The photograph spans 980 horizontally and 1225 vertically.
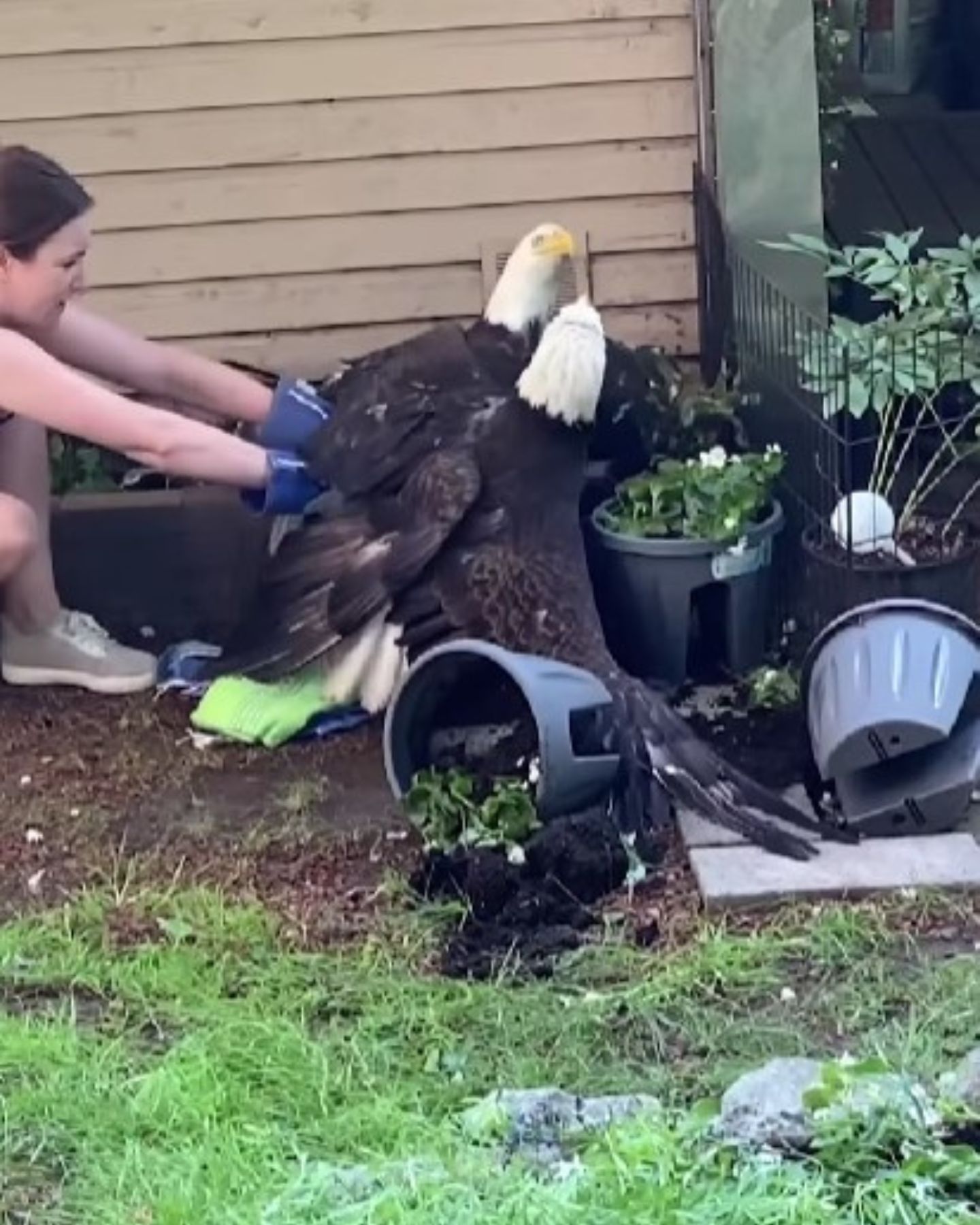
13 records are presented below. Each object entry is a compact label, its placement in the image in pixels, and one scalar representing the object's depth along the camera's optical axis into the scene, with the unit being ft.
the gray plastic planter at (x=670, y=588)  15.97
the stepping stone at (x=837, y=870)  12.93
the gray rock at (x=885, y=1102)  9.20
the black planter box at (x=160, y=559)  18.42
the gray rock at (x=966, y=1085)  9.41
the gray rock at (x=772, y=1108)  9.21
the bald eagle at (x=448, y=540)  14.79
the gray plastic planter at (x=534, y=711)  13.24
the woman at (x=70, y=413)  15.24
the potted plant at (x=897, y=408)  15.42
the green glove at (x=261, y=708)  15.92
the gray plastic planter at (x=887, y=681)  13.42
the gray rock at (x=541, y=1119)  9.55
